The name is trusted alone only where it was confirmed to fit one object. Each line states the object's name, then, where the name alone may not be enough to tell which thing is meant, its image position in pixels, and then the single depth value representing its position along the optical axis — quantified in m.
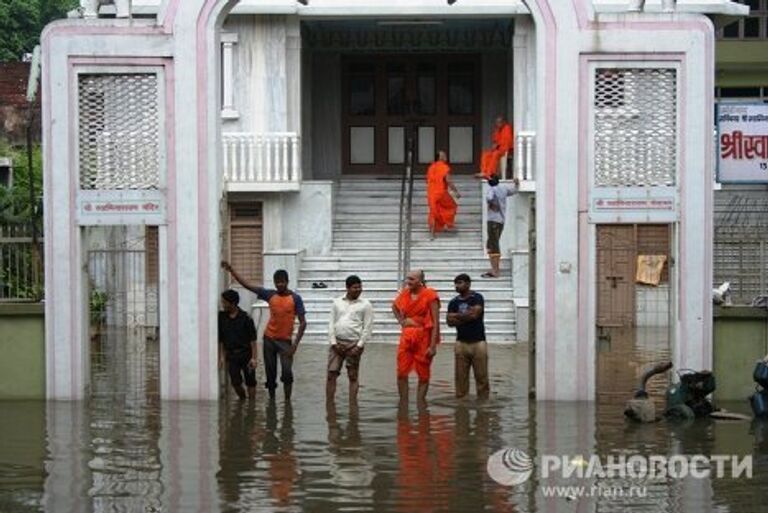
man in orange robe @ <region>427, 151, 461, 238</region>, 26.30
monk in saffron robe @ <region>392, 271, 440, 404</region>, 16.78
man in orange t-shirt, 17.06
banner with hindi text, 18.45
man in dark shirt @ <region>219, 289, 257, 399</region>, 16.72
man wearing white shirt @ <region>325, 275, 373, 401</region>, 16.80
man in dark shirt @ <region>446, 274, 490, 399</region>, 17.00
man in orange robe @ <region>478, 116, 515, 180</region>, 27.09
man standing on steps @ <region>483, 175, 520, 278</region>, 25.06
